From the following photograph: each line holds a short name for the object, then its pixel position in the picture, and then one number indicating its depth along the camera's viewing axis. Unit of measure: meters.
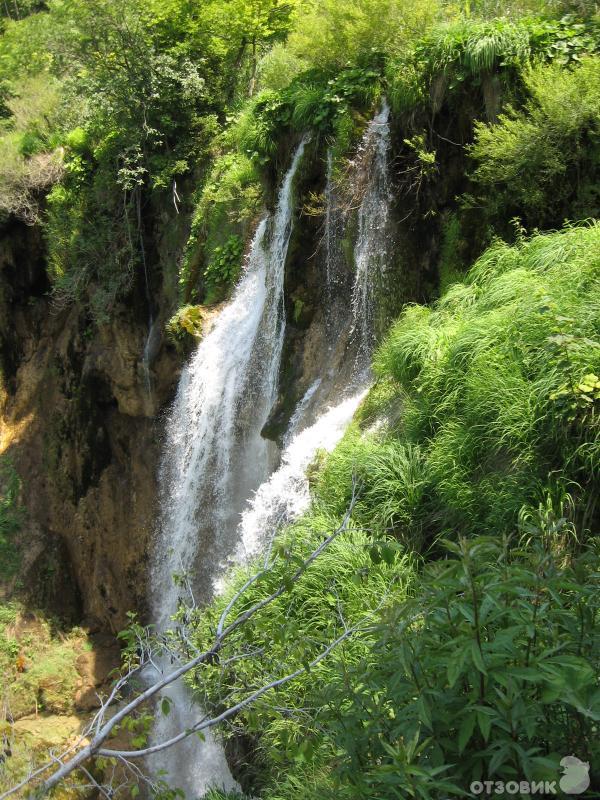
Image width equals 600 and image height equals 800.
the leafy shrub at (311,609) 4.42
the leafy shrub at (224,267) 11.30
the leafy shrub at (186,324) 10.80
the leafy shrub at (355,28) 8.27
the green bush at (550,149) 5.91
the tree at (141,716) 2.64
